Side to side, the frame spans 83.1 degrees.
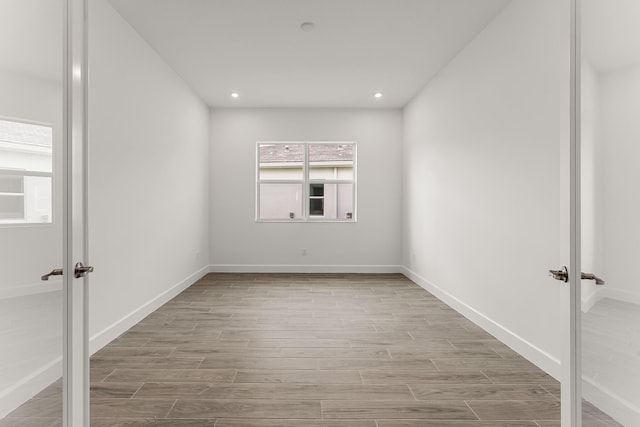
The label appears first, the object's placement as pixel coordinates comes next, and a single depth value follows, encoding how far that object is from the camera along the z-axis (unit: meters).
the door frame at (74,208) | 1.32
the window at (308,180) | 6.45
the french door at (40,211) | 1.19
